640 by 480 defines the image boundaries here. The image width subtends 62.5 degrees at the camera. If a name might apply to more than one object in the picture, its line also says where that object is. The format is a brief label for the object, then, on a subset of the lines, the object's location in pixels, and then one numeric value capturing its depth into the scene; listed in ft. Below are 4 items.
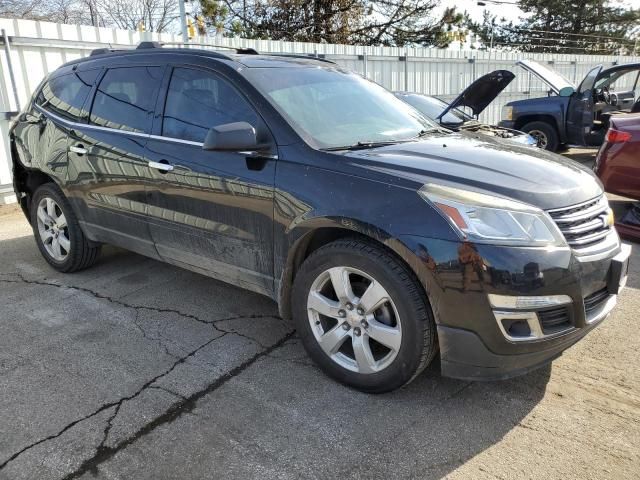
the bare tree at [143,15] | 93.45
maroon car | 18.17
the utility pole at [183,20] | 37.88
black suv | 8.00
